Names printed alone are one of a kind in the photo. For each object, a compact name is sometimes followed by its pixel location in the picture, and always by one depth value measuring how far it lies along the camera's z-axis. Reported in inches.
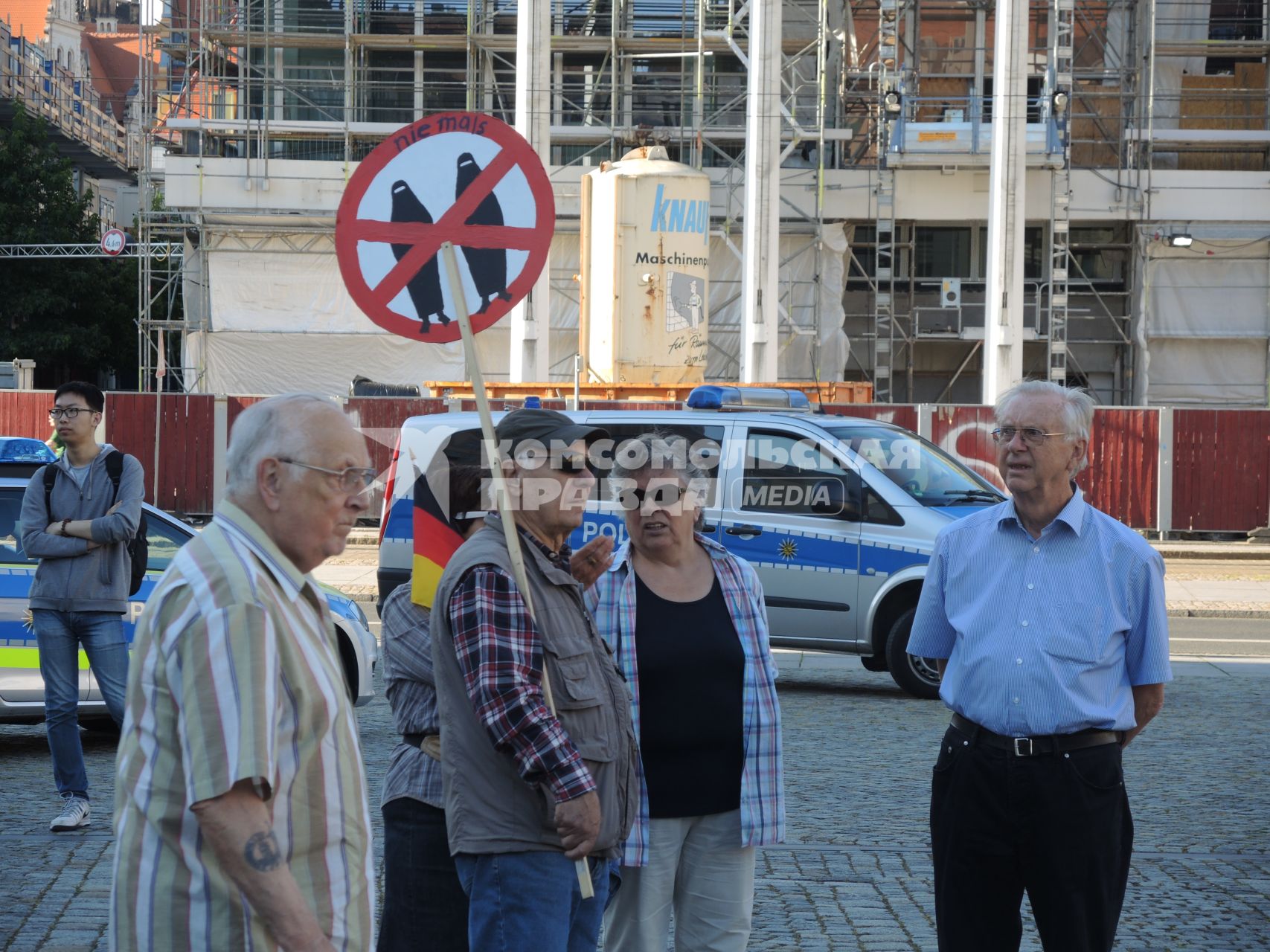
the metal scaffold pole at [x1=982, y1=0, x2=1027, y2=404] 1194.0
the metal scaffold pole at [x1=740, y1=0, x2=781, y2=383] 1186.6
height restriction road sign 1488.7
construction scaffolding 1349.7
